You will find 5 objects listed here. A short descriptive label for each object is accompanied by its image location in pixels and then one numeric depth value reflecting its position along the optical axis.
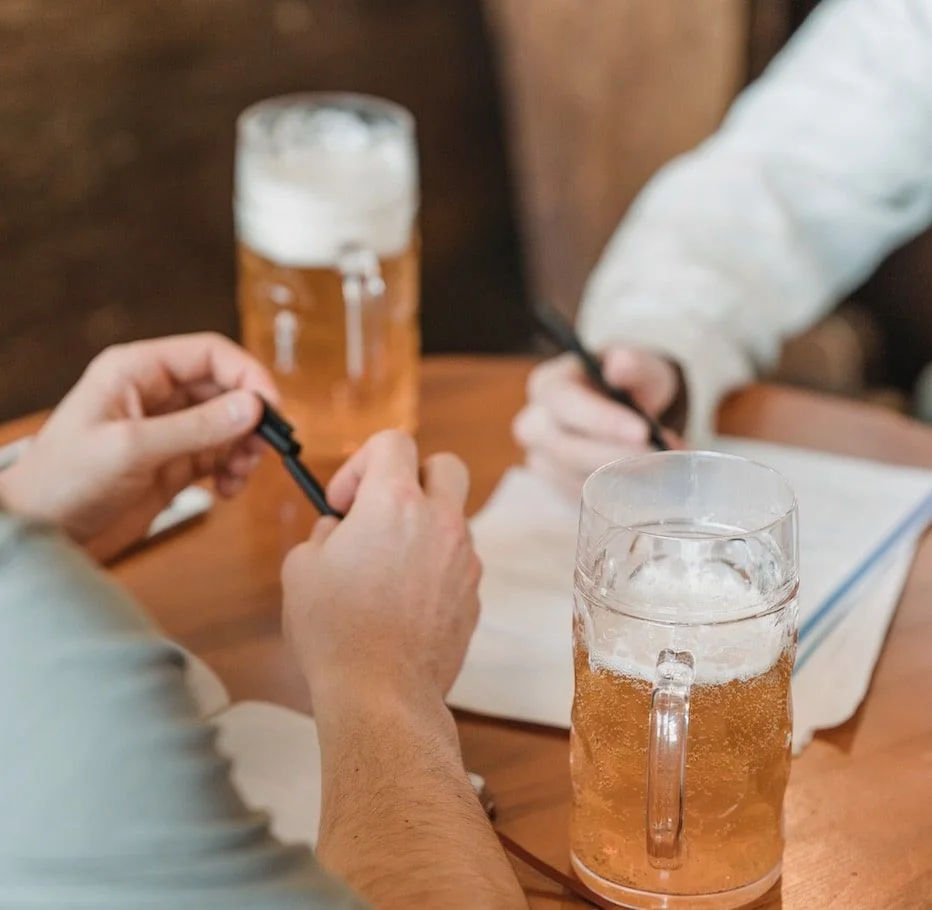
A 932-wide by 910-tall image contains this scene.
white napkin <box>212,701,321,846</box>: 0.98
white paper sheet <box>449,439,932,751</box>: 1.07
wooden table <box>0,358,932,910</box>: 0.95
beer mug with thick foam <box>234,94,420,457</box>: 1.31
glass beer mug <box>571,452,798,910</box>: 0.88
